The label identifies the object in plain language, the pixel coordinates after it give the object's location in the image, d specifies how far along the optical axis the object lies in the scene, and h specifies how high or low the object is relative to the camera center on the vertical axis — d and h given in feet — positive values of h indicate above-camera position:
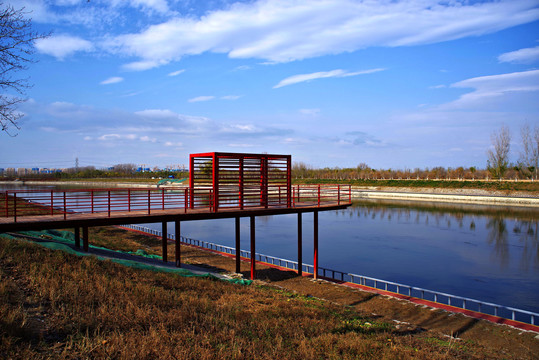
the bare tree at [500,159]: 249.14 +8.46
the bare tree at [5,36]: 31.71 +11.71
